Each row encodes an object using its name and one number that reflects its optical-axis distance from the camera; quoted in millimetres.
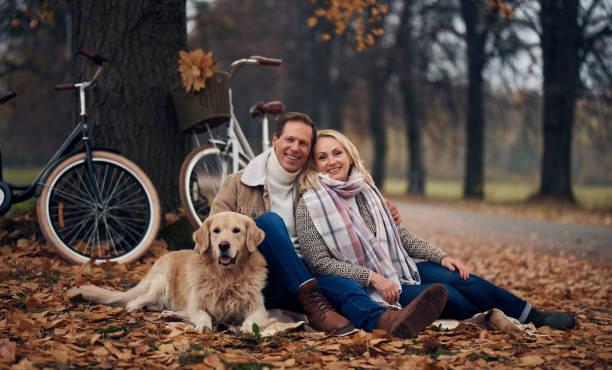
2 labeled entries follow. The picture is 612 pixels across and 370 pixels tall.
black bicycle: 4664
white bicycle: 5023
